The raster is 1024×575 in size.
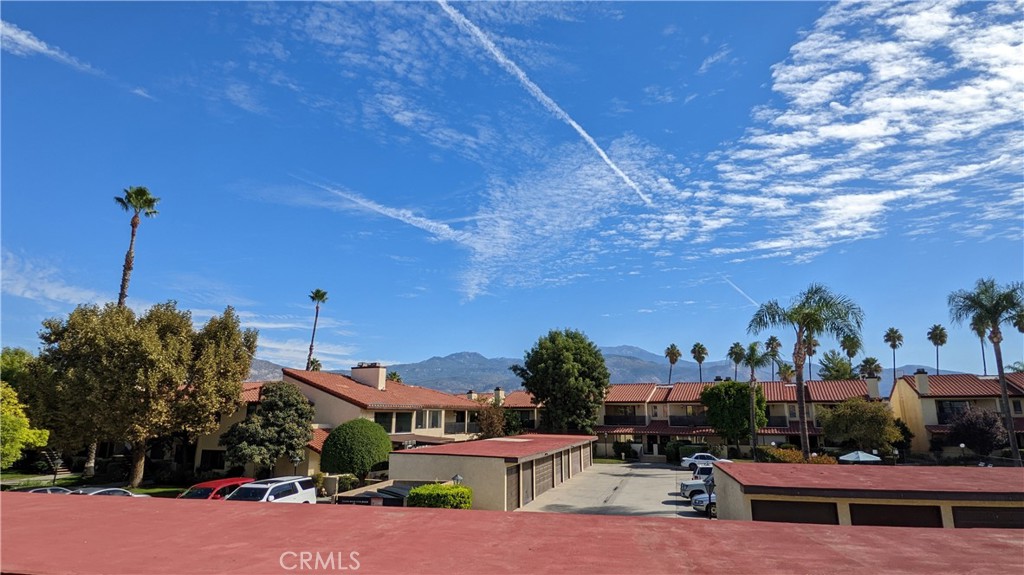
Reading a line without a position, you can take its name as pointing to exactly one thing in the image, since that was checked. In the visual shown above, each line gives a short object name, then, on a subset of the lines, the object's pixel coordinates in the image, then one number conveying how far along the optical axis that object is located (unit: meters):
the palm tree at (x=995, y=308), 35.41
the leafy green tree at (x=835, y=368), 86.88
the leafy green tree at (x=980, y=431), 44.06
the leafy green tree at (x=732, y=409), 50.55
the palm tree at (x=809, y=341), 30.38
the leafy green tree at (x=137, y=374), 30.84
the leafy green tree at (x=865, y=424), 42.03
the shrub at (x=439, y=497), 21.69
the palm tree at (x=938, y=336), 94.58
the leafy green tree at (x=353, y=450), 31.92
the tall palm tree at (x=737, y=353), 95.19
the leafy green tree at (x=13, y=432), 24.66
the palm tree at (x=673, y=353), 110.06
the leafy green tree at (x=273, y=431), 31.79
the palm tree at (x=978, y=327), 36.72
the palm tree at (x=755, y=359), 51.75
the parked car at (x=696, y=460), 44.32
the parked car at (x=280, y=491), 20.21
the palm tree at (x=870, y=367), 86.12
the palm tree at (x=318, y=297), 73.06
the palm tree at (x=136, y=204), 42.07
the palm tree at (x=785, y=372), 79.00
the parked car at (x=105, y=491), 21.32
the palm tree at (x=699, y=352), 107.00
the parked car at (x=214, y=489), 22.34
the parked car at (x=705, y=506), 25.50
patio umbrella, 33.81
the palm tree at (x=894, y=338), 100.94
